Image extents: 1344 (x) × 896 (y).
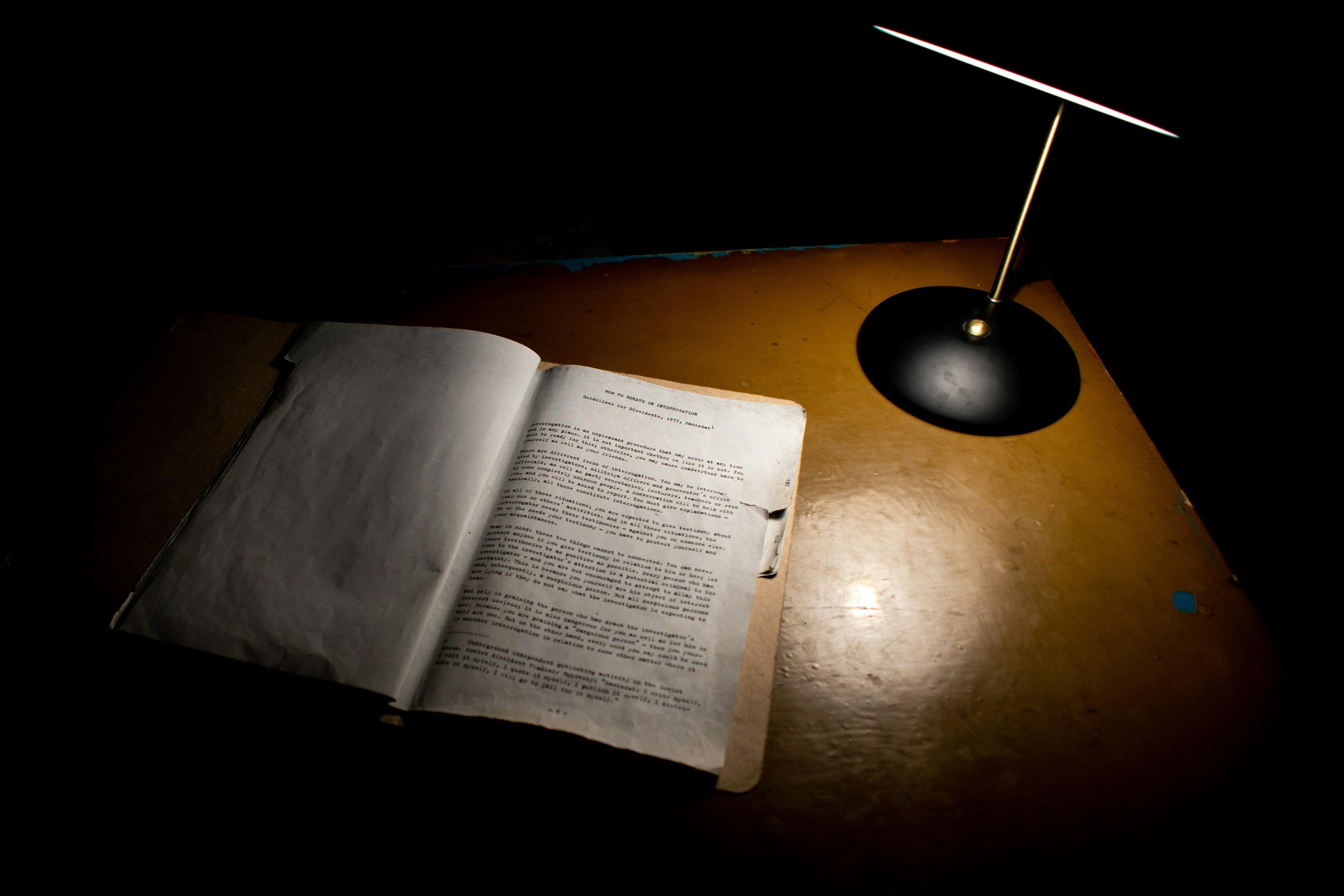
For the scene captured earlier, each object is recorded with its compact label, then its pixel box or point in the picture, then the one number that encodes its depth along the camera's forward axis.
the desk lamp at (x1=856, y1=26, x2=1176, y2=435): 0.60
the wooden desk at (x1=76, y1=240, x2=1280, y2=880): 0.42
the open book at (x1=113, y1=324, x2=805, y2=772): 0.43
